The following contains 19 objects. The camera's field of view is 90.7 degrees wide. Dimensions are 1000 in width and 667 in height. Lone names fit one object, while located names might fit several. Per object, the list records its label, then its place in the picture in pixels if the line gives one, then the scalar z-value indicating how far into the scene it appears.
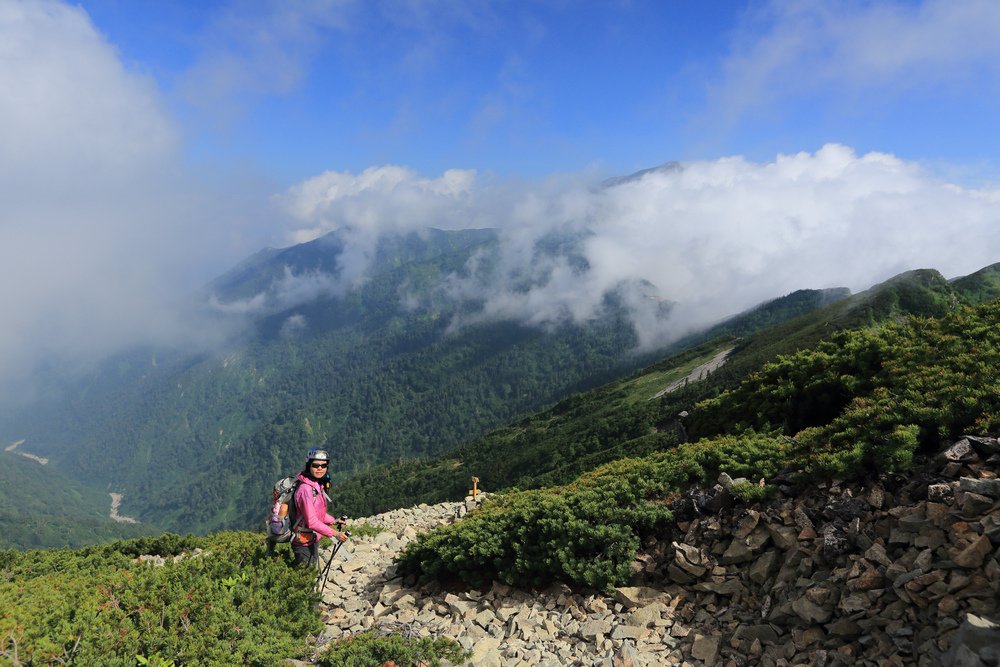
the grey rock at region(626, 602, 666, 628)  11.20
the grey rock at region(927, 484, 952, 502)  9.34
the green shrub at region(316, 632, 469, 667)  9.99
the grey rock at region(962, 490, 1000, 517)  8.58
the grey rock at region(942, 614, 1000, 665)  6.88
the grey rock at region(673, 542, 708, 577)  11.73
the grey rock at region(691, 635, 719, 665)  9.87
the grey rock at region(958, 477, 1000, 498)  8.70
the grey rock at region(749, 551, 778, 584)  10.81
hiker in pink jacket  12.67
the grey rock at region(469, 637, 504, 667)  10.43
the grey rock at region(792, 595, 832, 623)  9.18
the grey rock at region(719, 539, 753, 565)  11.35
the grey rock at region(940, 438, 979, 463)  9.94
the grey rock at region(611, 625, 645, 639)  10.88
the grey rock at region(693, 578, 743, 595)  11.07
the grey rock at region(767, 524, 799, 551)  10.86
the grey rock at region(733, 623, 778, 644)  9.62
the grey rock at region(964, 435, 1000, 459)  9.84
